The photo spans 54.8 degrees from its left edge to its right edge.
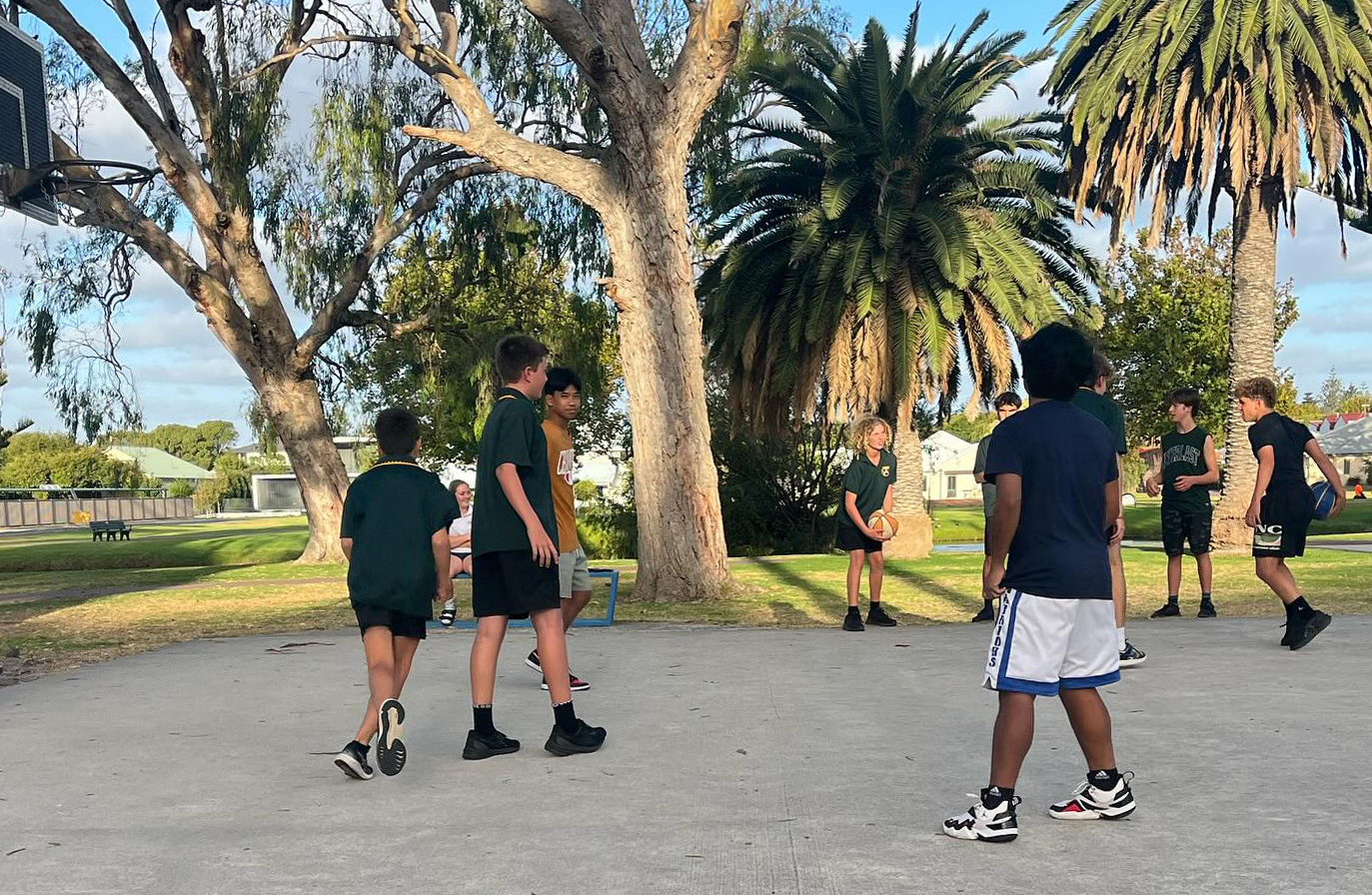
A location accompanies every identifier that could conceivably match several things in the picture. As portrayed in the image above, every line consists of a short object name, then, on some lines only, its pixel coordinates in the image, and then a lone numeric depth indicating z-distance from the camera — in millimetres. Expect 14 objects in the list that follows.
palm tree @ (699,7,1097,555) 22469
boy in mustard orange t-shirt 7664
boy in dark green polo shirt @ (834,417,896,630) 10602
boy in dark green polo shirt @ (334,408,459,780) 5645
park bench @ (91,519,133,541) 41500
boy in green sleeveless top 10523
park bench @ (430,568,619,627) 11273
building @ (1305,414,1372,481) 74625
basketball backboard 13977
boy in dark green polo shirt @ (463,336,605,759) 5906
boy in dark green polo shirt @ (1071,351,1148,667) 8107
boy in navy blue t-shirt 4461
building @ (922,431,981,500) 72938
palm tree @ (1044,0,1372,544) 20078
